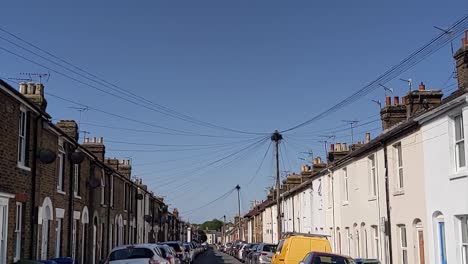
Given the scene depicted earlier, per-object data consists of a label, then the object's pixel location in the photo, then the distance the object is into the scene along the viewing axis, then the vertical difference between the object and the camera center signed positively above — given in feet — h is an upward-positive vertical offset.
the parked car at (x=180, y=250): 105.60 -4.77
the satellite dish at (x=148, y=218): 167.34 +1.89
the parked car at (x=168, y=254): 74.53 -3.81
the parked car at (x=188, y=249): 129.08 -5.61
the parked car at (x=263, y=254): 102.77 -5.32
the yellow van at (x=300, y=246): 69.77 -2.74
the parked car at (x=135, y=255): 56.44 -2.99
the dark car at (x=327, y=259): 53.11 -3.22
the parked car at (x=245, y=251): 152.25 -6.89
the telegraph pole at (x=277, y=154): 131.34 +15.62
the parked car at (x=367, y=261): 63.62 -4.16
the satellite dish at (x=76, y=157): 75.77 +8.70
